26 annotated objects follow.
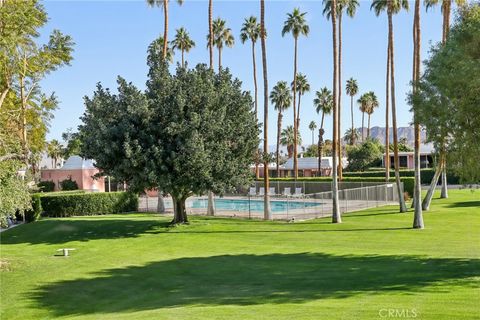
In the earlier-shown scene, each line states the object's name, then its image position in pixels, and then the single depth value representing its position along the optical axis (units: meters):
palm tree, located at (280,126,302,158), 115.81
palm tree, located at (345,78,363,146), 95.56
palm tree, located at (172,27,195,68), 59.62
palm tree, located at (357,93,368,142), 99.11
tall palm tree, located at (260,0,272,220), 33.88
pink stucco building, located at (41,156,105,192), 58.59
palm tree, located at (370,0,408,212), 35.00
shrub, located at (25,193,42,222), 37.22
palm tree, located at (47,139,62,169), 93.22
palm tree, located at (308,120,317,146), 133.50
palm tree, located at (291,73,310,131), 80.72
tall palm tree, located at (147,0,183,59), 37.38
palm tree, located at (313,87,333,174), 85.50
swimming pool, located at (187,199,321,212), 41.22
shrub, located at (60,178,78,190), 56.88
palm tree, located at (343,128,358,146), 136.25
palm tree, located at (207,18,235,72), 57.68
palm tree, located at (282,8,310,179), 57.28
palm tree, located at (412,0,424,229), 27.34
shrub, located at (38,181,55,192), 57.19
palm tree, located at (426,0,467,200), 31.80
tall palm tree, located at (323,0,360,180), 42.59
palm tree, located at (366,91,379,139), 98.88
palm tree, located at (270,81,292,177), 83.75
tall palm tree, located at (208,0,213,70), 37.53
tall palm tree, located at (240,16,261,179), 60.72
